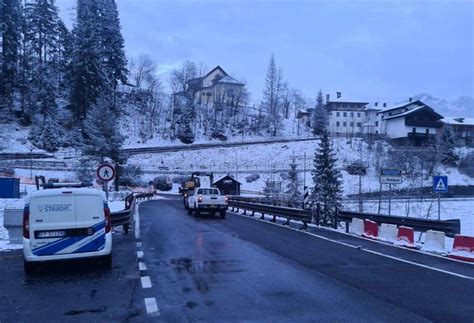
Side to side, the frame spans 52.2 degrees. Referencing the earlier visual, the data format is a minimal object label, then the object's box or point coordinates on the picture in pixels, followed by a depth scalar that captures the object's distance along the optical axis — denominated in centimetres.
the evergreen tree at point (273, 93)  12800
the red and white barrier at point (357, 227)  1888
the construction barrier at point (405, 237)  1554
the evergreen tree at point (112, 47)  9206
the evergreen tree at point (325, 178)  4056
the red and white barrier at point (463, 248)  1258
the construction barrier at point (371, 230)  1772
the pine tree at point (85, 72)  7912
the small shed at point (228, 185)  6500
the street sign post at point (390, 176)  2136
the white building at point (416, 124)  9588
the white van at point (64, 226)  1017
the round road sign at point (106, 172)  2011
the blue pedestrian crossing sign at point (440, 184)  1850
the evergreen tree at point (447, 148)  8006
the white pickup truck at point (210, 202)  2916
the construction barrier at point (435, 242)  1416
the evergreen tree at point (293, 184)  5897
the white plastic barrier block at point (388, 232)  1675
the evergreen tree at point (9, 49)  7781
